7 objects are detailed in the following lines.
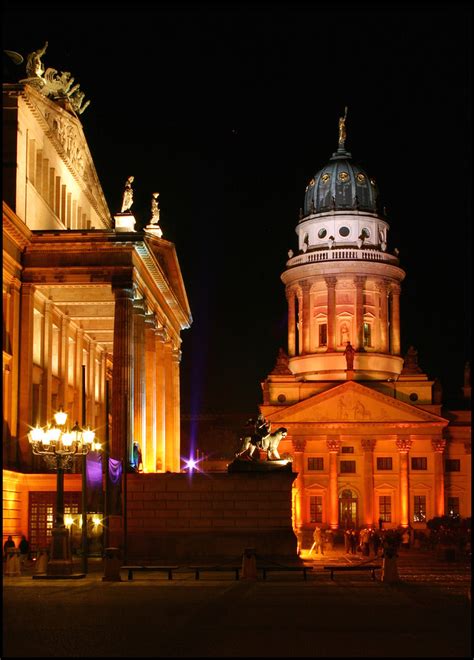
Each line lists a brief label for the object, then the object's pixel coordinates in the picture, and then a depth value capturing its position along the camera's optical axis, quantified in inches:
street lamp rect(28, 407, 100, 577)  1421.0
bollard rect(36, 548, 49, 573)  1523.1
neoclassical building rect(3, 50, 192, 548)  2010.3
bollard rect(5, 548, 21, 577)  1501.0
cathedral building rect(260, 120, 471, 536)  4202.8
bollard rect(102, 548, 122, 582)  1366.9
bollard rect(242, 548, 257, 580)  1471.5
